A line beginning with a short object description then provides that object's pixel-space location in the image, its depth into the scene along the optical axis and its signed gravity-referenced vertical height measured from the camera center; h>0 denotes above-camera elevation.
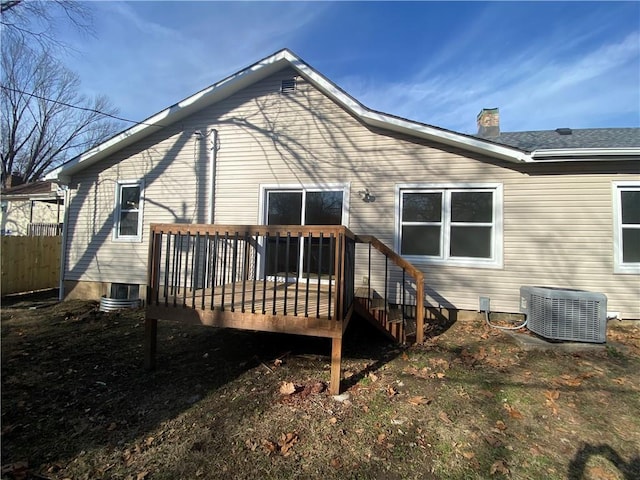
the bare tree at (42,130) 23.14 +8.73
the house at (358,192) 5.86 +1.18
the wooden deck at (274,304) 3.64 -0.77
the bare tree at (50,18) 8.75 +6.12
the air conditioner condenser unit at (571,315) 4.81 -0.94
